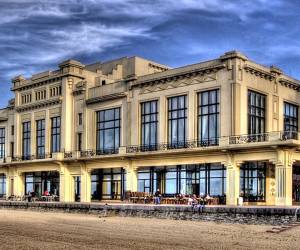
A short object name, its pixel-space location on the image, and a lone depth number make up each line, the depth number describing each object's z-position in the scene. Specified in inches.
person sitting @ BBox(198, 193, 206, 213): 1612.9
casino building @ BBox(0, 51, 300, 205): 1983.3
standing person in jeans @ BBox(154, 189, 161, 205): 2012.8
